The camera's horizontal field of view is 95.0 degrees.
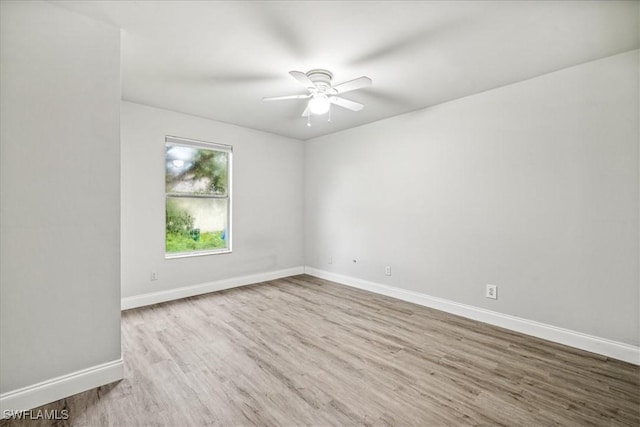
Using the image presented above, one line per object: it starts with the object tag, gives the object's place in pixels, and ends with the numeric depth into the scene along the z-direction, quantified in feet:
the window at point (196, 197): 13.08
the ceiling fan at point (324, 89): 8.30
